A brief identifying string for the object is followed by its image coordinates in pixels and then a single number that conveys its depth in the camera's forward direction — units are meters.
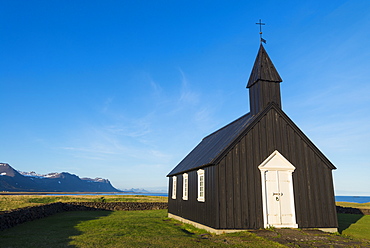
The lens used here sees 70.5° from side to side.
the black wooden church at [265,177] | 13.30
